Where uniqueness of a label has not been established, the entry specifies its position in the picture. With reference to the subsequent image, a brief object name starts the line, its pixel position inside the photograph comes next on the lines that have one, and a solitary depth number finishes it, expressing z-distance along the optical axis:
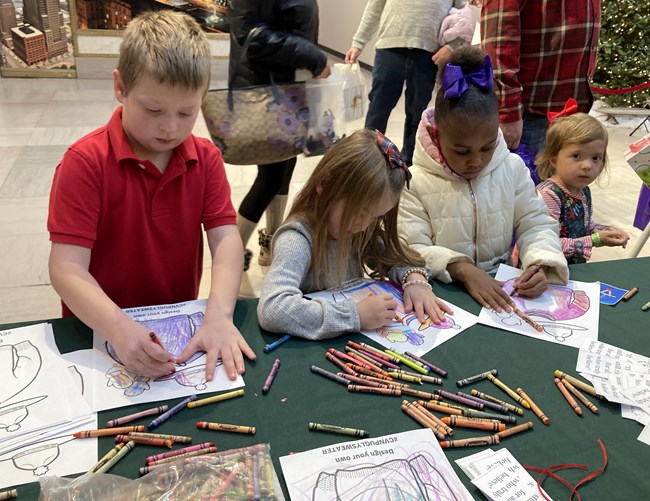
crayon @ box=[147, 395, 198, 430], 0.89
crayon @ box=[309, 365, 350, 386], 1.02
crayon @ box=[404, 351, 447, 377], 1.07
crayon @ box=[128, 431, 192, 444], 0.86
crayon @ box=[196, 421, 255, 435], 0.88
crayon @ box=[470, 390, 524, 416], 0.99
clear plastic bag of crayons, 0.74
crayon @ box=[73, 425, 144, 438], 0.86
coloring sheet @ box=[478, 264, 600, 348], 1.24
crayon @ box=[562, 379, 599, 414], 1.01
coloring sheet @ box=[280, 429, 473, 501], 0.79
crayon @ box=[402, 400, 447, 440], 0.91
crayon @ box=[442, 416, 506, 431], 0.93
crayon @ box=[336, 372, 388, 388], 1.01
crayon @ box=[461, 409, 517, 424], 0.96
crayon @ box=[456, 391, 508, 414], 0.98
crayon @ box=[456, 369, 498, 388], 1.04
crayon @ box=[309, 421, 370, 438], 0.90
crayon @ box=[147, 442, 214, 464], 0.82
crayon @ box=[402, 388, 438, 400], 1.00
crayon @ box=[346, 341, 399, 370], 1.08
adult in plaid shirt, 2.03
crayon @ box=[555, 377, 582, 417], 1.00
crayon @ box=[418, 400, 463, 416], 0.96
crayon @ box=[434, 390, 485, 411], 0.99
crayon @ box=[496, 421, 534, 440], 0.92
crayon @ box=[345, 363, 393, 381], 1.04
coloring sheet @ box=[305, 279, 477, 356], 1.16
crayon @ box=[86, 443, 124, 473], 0.80
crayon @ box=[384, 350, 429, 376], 1.07
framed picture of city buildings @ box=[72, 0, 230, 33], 5.79
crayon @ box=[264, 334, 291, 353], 1.10
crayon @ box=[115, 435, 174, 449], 0.85
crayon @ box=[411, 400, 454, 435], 0.92
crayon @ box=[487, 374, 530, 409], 1.00
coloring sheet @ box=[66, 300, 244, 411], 0.95
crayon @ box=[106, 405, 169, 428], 0.88
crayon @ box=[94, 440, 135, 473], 0.80
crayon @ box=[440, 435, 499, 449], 0.89
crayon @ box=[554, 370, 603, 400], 1.04
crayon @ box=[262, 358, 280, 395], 0.99
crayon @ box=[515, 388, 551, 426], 0.97
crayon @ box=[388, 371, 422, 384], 1.04
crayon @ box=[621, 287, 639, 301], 1.40
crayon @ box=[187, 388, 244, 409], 0.93
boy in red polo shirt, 1.07
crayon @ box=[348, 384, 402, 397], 1.00
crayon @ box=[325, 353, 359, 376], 1.05
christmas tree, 4.90
